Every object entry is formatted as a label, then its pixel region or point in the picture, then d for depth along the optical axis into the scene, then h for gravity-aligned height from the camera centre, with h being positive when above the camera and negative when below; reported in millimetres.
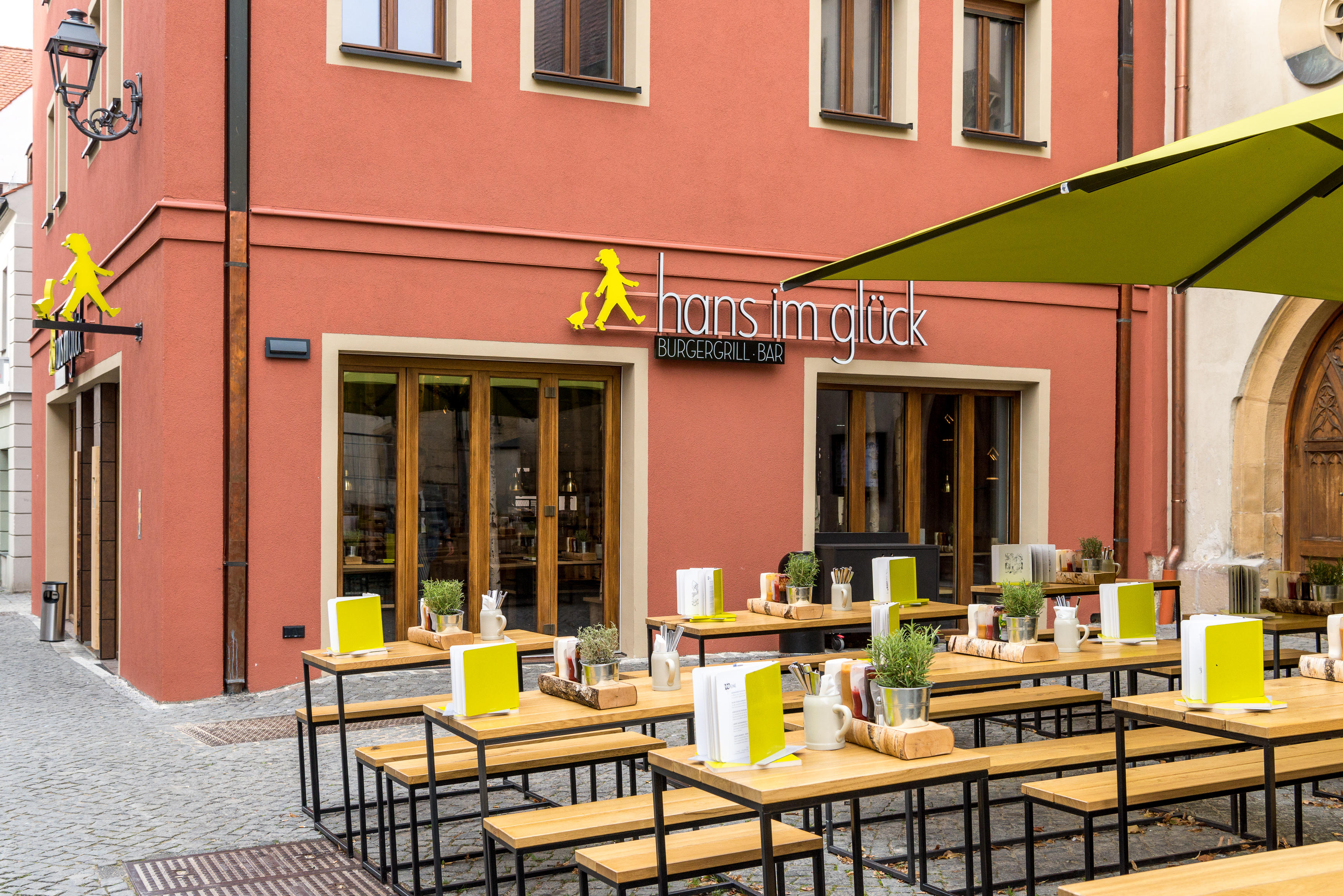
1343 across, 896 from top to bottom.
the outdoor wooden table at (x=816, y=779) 3023 -741
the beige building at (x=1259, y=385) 10773 +775
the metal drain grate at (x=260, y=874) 4621 -1480
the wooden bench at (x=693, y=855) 3500 -1068
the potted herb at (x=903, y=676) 3375 -534
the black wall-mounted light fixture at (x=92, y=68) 9391 +3093
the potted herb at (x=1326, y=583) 6629 -555
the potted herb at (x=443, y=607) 5559 -577
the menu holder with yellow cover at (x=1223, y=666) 3855 -574
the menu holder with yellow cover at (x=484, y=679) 4035 -642
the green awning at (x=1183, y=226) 3496 +817
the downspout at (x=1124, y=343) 11914 +1211
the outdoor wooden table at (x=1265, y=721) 3641 -711
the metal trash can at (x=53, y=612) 12547 -1346
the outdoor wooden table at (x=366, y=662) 5070 -750
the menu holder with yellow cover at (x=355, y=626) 5285 -623
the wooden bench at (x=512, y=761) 4547 -1063
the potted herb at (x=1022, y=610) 5125 -540
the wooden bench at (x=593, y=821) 3793 -1058
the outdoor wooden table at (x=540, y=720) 3867 -758
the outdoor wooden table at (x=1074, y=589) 8055 -729
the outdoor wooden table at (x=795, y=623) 6121 -735
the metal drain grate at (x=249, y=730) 7309 -1492
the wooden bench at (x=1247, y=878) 2691 -865
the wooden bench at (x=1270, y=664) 6090 -931
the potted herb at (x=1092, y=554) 8422 -523
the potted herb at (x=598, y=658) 4219 -602
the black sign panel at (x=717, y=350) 9906 +963
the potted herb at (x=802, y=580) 6594 -537
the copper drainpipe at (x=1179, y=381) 11836 +856
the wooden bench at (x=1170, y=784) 4121 -1032
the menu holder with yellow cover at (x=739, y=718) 3215 -612
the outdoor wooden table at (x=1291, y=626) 6156 -730
